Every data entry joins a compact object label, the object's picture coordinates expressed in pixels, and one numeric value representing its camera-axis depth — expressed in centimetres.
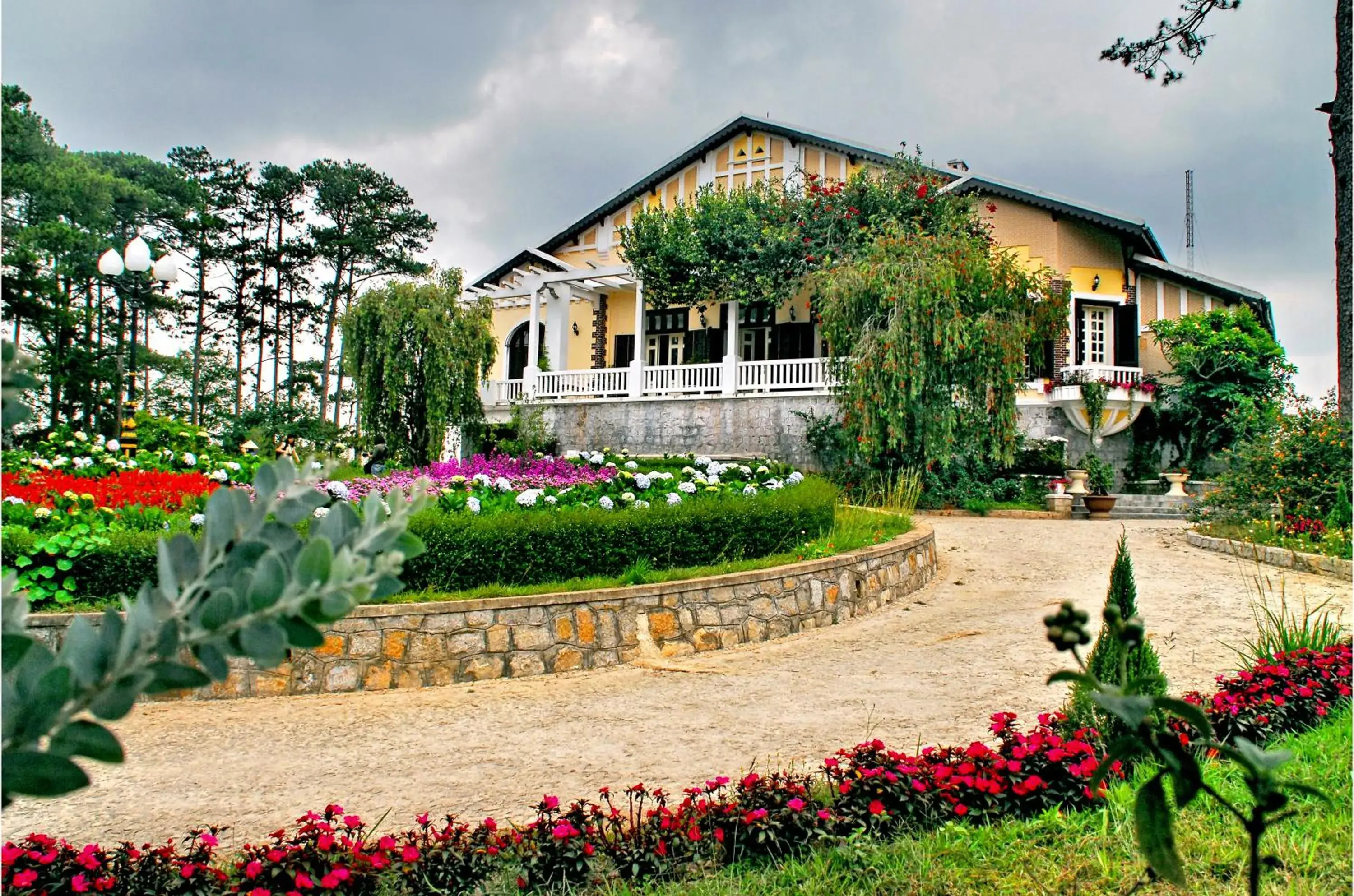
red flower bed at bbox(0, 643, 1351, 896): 264
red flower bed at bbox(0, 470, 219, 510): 773
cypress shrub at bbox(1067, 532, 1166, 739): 354
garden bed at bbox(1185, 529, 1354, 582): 861
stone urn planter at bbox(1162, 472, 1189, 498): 1639
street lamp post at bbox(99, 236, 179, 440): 1116
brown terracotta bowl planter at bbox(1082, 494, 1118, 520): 1502
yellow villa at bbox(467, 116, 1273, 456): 1797
